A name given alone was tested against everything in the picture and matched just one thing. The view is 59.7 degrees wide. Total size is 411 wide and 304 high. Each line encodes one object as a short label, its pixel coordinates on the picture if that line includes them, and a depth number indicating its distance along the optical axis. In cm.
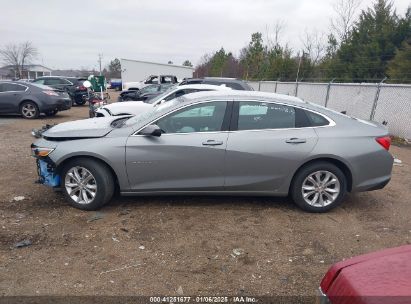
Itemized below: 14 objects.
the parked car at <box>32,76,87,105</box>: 1950
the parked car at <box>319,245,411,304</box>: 164
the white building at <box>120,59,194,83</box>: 4212
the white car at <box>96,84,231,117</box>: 948
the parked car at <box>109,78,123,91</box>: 5281
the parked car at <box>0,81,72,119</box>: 1355
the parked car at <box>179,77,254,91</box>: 1204
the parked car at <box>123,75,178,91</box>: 2812
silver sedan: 460
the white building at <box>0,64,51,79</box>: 6775
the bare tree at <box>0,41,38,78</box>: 6749
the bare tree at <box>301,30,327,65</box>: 3694
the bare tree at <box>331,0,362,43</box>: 3569
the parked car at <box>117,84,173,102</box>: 1562
